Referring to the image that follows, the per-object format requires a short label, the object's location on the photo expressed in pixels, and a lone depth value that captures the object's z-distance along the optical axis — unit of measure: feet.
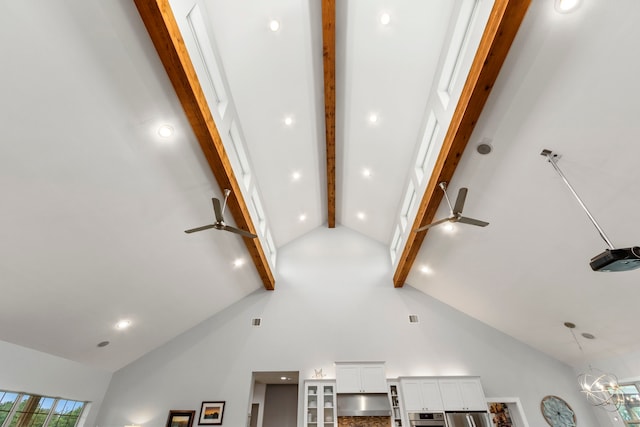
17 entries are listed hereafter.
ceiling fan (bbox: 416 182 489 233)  11.58
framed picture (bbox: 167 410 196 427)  19.97
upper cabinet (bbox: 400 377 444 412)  19.07
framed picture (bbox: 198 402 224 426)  19.93
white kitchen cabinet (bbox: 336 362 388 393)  19.66
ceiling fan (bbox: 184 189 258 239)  11.87
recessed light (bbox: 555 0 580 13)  7.78
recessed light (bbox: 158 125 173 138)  11.36
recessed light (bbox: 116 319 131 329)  18.48
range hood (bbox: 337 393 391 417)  18.95
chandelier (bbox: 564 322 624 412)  17.49
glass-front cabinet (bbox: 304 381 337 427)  19.35
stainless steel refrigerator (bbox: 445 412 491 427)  18.48
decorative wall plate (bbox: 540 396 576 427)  19.41
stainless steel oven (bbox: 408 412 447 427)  18.52
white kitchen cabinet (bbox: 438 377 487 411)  19.01
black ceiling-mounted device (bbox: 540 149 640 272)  7.79
